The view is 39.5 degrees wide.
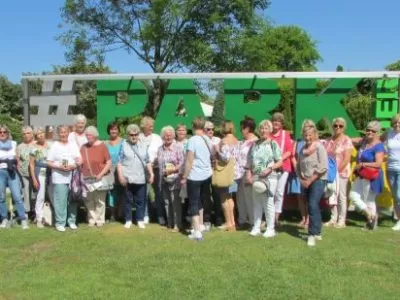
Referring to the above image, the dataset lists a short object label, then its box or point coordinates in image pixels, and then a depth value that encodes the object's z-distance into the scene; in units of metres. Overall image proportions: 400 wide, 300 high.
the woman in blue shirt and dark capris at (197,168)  7.59
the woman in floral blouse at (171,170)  8.09
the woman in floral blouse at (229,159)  7.93
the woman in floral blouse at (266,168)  7.55
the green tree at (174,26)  22.59
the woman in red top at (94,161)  8.27
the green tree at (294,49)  59.41
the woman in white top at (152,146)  8.55
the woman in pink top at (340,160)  8.34
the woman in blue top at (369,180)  8.18
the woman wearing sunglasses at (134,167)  8.27
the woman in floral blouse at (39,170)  8.52
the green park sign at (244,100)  9.60
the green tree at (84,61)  23.80
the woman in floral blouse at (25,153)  8.70
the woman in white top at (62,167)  8.22
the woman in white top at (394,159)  8.27
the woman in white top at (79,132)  8.73
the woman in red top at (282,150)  8.19
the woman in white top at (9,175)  8.38
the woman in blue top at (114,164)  8.67
